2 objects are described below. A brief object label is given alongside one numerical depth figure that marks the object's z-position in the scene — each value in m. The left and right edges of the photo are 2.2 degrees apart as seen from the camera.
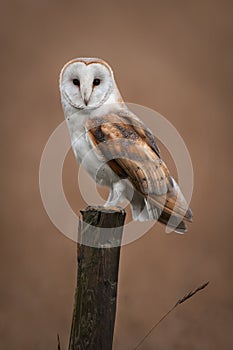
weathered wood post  10.12
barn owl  10.24
